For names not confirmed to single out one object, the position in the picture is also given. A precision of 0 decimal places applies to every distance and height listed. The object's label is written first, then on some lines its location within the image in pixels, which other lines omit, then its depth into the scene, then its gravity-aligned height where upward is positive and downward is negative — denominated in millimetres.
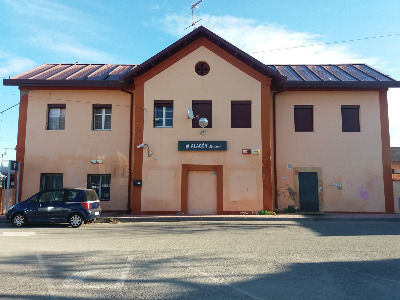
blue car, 12320 -929
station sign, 15961 +1878
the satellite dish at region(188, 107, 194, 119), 15874 +3339
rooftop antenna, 18484 +9835
